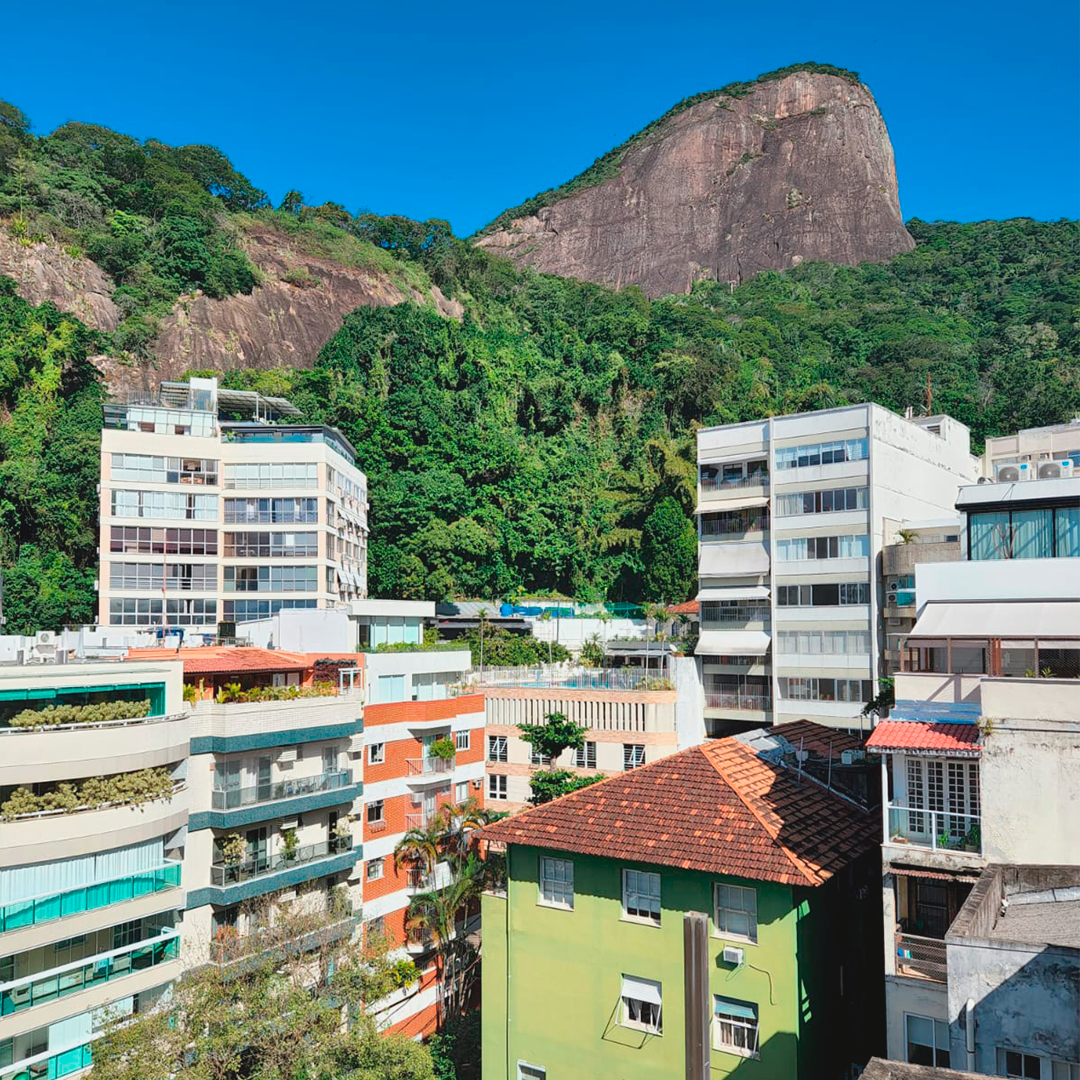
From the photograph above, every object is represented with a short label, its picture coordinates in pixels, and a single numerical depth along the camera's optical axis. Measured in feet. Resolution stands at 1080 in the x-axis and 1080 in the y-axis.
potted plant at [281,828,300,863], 88.58
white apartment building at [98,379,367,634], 168.35
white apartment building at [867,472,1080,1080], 53.52
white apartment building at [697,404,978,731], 139.74
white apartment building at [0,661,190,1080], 67.31
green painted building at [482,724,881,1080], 63.26
